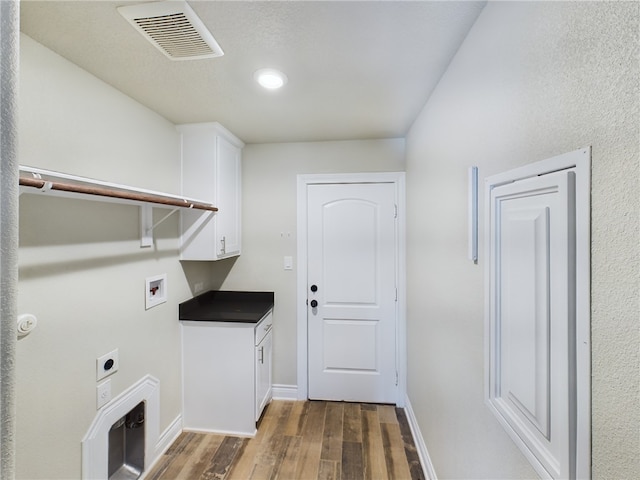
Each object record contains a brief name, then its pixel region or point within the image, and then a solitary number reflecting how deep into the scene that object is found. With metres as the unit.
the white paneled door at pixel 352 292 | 2.52
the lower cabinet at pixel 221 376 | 2.14
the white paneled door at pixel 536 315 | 0.61
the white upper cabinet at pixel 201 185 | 2.17
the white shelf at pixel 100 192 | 0.96
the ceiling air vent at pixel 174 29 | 1.02
